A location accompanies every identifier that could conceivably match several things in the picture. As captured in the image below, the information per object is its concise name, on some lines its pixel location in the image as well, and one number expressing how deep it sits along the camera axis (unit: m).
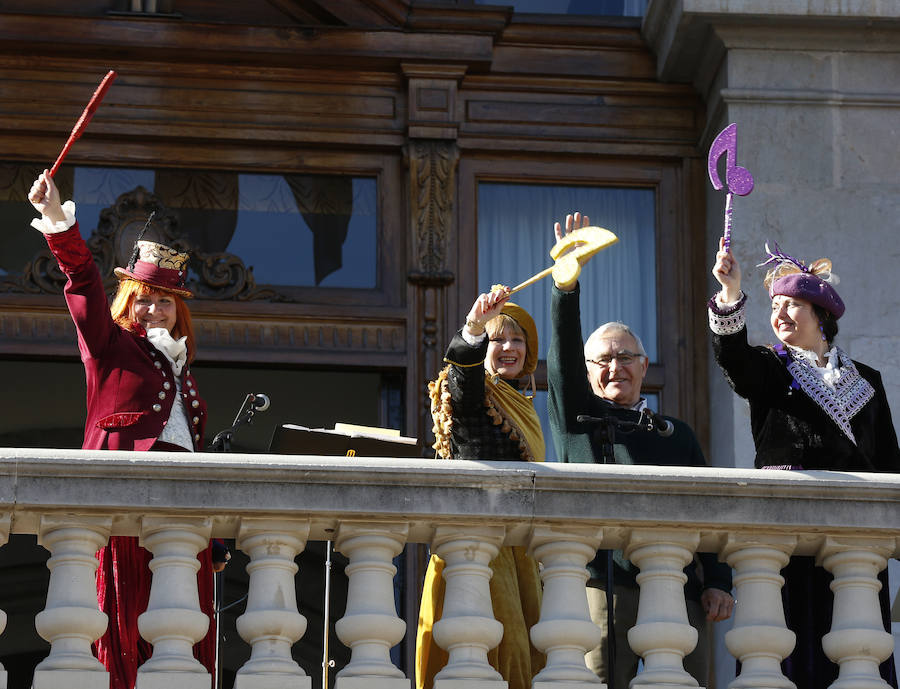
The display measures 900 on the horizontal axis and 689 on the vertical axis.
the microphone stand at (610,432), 12.07
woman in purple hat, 12.42
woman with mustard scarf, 12.83
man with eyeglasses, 13.19
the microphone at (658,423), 13.20
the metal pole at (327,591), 13.55
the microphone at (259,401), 14.04
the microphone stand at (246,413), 13.99
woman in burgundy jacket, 12.45
